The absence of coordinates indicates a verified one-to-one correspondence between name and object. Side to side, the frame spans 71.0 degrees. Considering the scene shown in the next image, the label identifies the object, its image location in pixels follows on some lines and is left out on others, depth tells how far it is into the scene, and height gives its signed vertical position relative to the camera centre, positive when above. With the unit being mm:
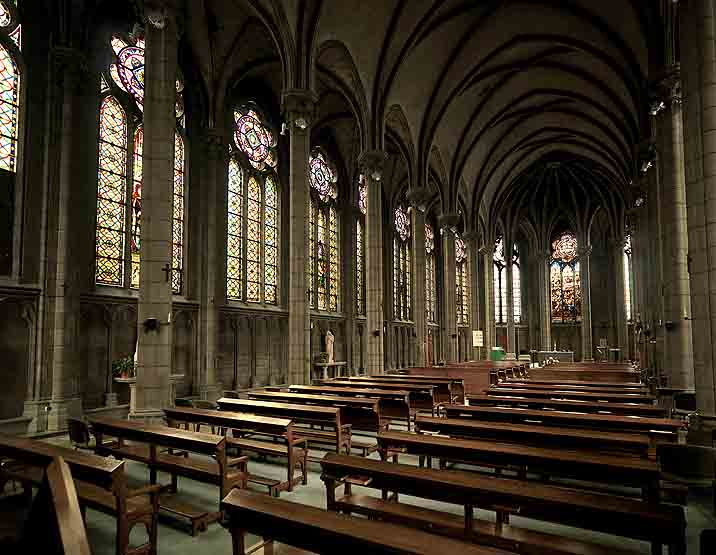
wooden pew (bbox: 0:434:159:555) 3777 -1384
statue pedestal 20547 -1971
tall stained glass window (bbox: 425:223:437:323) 34344 +3290
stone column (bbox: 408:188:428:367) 21891 +3026
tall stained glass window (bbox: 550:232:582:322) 44062 +3868
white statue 20719 -809
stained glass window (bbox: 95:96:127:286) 13398 +3614
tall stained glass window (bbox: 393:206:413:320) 30016 +3586
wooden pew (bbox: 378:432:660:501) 3850 -1163
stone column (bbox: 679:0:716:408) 7668 +2324
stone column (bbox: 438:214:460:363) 27172 +2364
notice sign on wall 25500 -729
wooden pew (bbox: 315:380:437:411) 10355 -1399
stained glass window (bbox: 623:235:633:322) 38509 +3302
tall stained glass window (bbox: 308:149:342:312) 22578 +4133
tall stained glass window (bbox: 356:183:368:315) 25469 +3664
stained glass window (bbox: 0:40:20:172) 11406 +4995
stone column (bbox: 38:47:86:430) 11438 +1635
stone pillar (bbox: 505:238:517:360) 41312 +1785
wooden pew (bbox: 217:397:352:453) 6738 -1291
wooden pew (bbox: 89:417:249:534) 4766 -1473
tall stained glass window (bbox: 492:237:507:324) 43281 +3301
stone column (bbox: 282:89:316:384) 13625 +2951
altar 36094 -2331
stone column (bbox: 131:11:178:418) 9242 +1994
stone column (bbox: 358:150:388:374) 17531 +2366
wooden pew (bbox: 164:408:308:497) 5828 -1306
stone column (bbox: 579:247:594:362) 39750 +745
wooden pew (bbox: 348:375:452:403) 11438 -1428
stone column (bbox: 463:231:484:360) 31359 +3018
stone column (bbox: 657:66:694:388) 11938 +1992
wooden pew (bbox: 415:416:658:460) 5254 -1256
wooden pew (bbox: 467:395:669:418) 7473 -1311
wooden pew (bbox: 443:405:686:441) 6203 -1286
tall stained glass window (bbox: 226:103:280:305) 18266 +4309
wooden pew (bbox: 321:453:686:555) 2736 -1135
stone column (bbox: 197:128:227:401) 15997 +2255
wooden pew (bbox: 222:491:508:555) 2285 -1011
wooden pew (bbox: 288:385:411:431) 8805 -1333
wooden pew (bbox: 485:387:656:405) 8688 -1327
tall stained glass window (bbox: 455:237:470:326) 38656 +3144
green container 26516 -1610
